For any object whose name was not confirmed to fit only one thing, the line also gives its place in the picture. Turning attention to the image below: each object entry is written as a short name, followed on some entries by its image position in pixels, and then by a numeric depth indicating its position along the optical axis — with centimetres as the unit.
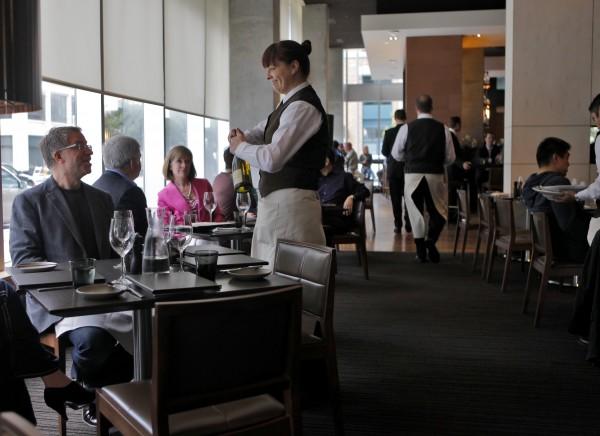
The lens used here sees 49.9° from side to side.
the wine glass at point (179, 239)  253
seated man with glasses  258
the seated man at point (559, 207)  450
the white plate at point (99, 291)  197
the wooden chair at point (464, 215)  695
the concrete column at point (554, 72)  749
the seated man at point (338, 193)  635
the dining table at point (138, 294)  190
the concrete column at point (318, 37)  1506
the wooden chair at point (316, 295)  248
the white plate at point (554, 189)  484
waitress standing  298
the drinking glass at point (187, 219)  382
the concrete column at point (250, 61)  923
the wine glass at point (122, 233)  226
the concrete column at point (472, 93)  1430
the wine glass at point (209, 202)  430
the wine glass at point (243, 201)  404
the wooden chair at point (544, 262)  440
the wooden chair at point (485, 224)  625
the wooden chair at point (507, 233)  550
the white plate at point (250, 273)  231
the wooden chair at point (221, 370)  154
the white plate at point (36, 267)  245
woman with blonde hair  459
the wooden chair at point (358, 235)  629
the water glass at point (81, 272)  215
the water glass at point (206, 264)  227
